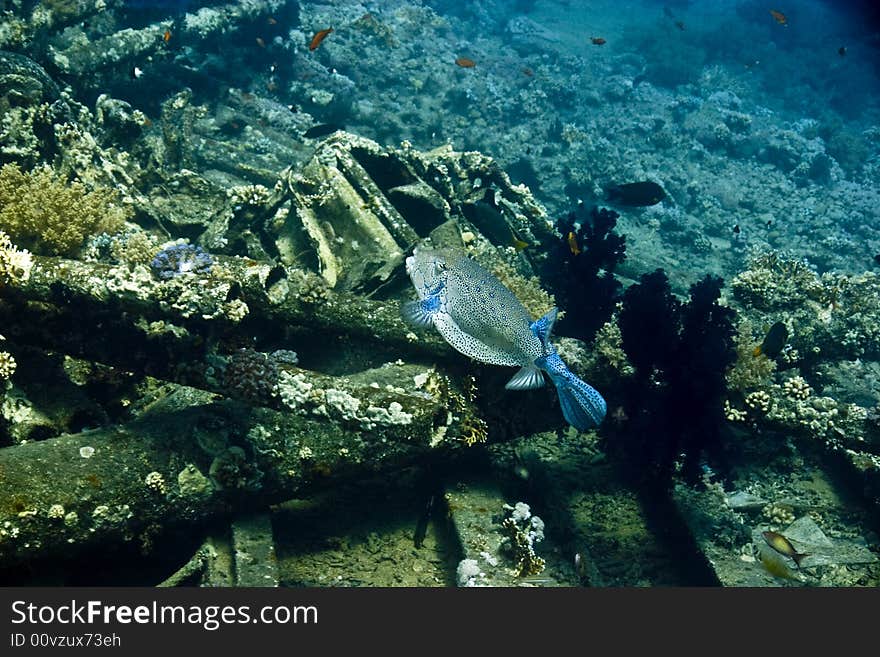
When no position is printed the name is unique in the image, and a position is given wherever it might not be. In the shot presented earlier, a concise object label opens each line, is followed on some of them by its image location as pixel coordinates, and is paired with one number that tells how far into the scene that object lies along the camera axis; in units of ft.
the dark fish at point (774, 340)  18.86
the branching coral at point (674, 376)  16.28
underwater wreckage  12.76
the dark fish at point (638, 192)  23.34
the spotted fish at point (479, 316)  10.59
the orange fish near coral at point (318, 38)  35.14
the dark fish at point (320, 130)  30.14
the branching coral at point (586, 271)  21.06
